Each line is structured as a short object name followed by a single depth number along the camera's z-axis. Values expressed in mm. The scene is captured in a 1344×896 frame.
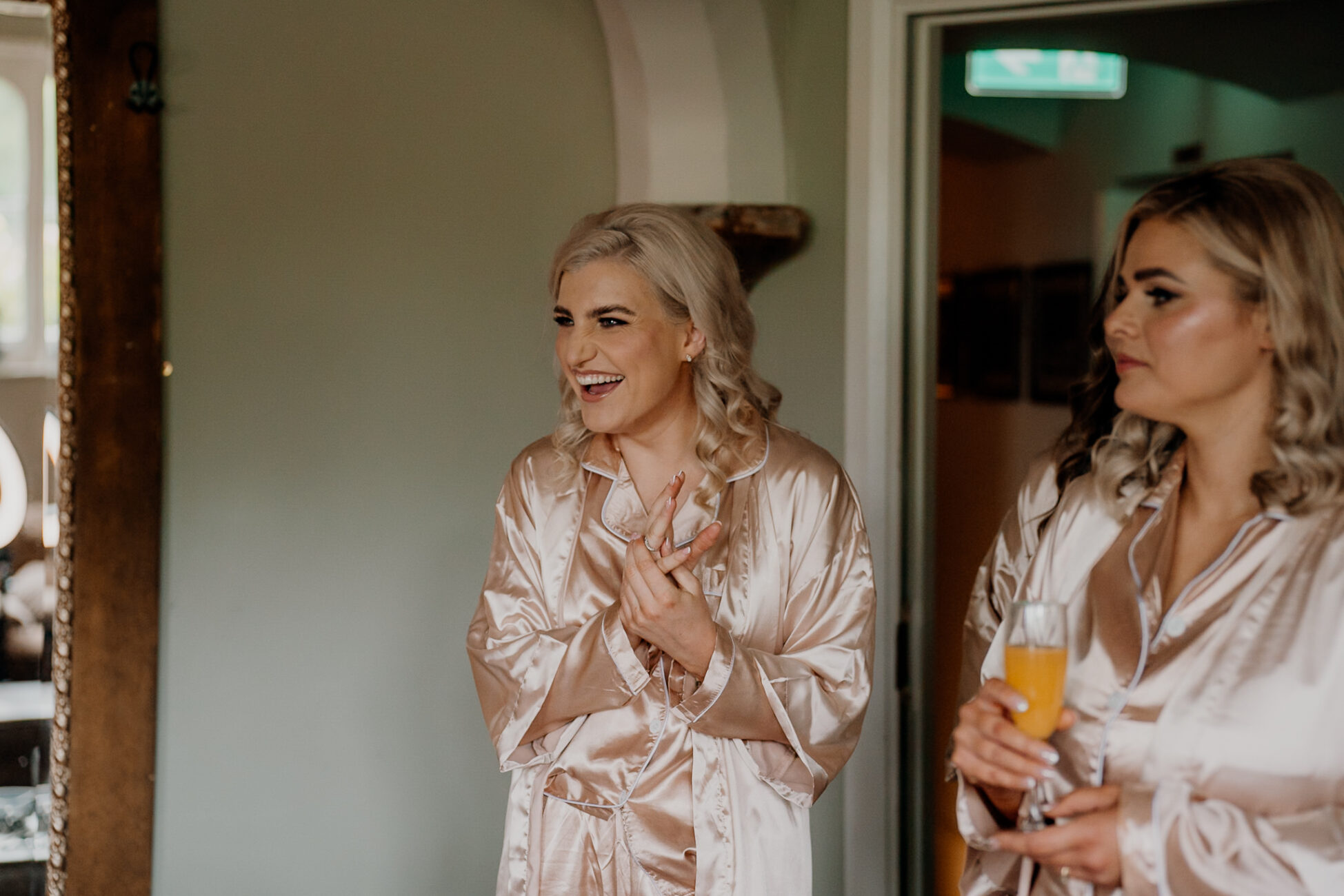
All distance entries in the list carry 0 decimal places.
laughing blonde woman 1718
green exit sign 3441
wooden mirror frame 2523
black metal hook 2547
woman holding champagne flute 1273
